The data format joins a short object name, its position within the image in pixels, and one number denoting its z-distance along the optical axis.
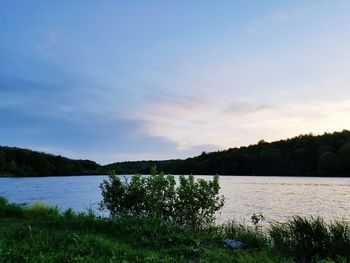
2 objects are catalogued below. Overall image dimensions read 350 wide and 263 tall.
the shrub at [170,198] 14.55
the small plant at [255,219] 15.20
